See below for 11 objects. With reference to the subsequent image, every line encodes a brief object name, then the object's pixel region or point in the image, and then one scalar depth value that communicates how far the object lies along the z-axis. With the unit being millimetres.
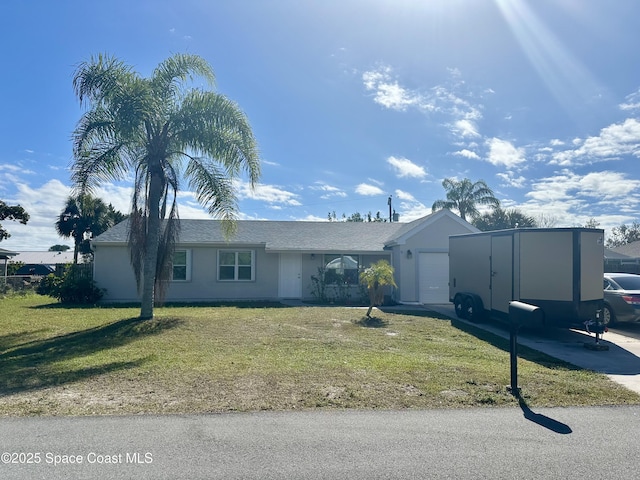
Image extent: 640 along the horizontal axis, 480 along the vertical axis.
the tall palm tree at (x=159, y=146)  10539
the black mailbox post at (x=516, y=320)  5626
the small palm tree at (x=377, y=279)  13609
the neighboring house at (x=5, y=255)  24830
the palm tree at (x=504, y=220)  37000
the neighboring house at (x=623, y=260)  27828
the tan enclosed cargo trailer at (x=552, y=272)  10008
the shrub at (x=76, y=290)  16750
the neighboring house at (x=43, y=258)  43300
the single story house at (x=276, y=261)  17781
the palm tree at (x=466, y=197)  30688
